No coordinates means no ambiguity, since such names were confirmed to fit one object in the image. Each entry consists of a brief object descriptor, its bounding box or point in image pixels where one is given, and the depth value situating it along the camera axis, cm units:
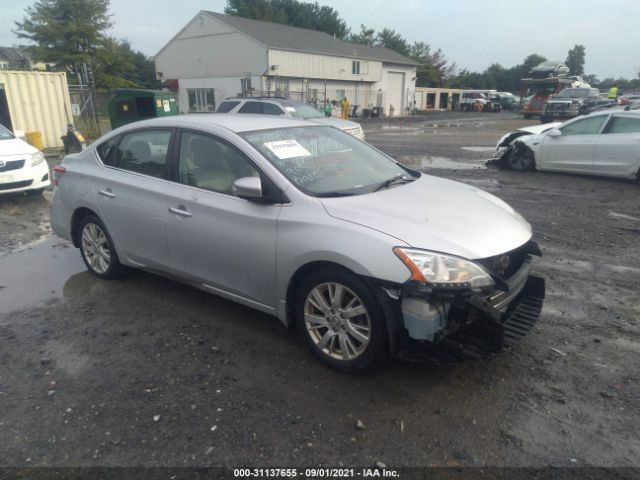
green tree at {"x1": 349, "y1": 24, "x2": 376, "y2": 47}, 6919
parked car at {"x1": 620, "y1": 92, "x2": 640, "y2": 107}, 2748
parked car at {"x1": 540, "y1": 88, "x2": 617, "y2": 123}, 2786
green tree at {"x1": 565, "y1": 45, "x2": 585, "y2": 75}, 10773
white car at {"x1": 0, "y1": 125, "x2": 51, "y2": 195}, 825
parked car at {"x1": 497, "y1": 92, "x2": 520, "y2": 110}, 5512
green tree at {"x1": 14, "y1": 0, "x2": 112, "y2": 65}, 4356
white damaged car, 939
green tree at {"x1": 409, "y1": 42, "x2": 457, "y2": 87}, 6600
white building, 3441
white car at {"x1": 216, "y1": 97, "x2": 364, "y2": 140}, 1452
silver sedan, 284
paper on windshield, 366
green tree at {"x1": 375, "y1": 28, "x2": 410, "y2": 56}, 6856
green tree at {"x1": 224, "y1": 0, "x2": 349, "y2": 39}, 6034
